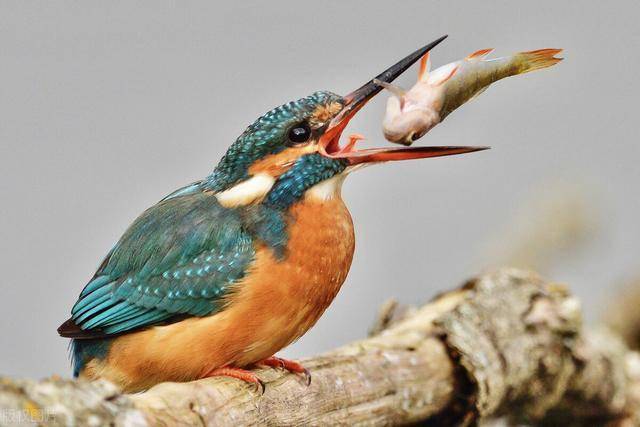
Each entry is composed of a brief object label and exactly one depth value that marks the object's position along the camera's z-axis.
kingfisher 7.11
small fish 6.91
